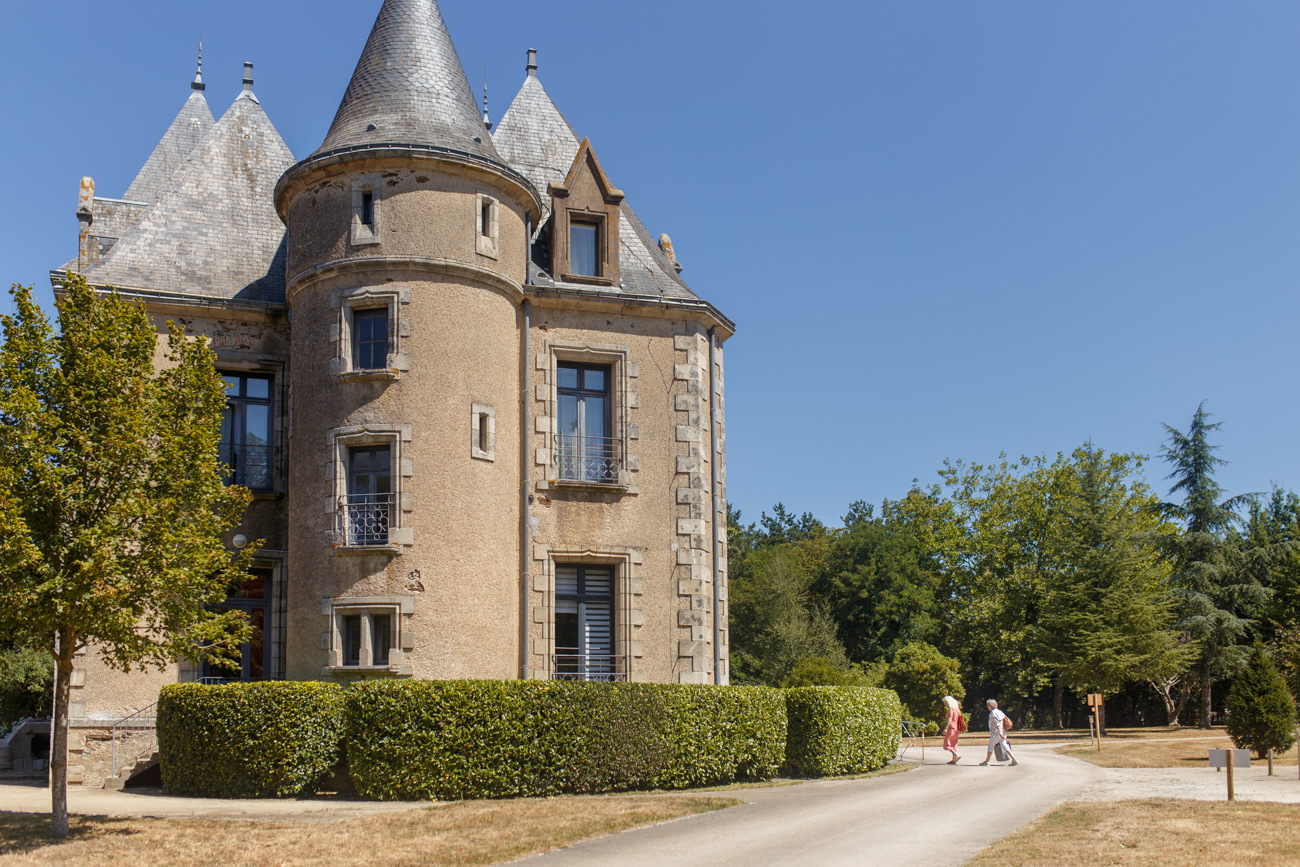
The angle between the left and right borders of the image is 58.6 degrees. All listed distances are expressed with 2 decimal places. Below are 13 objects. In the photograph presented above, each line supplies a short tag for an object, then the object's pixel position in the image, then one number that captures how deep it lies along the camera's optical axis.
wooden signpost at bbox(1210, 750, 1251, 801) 15.47
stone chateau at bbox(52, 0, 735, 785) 19.02
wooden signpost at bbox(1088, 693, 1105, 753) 26.52
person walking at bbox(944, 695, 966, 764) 24.08
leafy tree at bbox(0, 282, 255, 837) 12.20
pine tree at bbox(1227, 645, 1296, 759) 22.62
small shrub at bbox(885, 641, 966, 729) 42.91
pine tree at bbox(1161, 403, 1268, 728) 41.31
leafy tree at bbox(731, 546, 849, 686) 48.47
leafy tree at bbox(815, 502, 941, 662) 54.62
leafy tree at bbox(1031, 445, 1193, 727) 38.75
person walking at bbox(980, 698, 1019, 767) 23.05
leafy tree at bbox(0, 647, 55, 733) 31.83
